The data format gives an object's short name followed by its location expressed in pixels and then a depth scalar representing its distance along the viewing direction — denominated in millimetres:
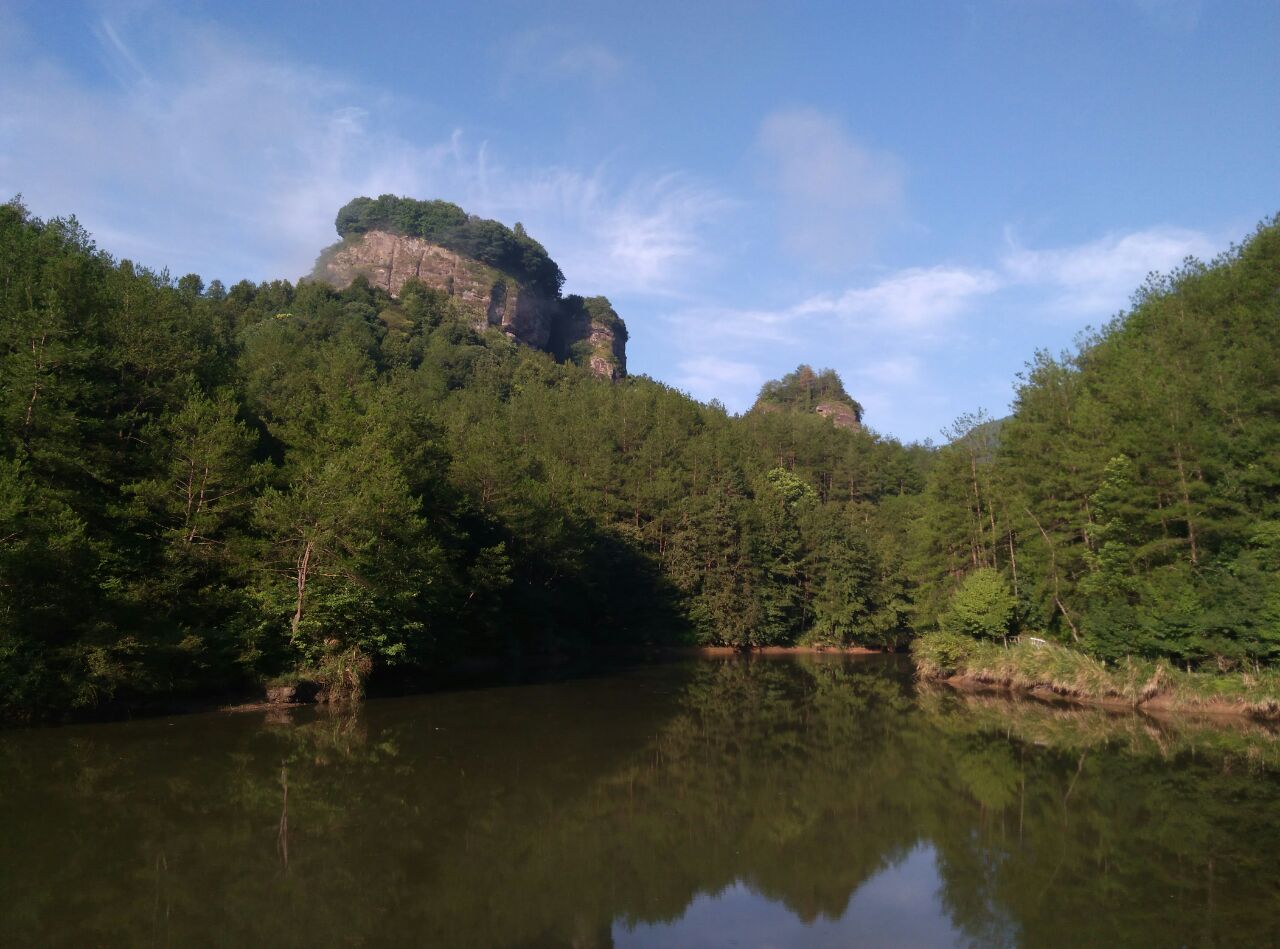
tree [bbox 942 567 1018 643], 36125
